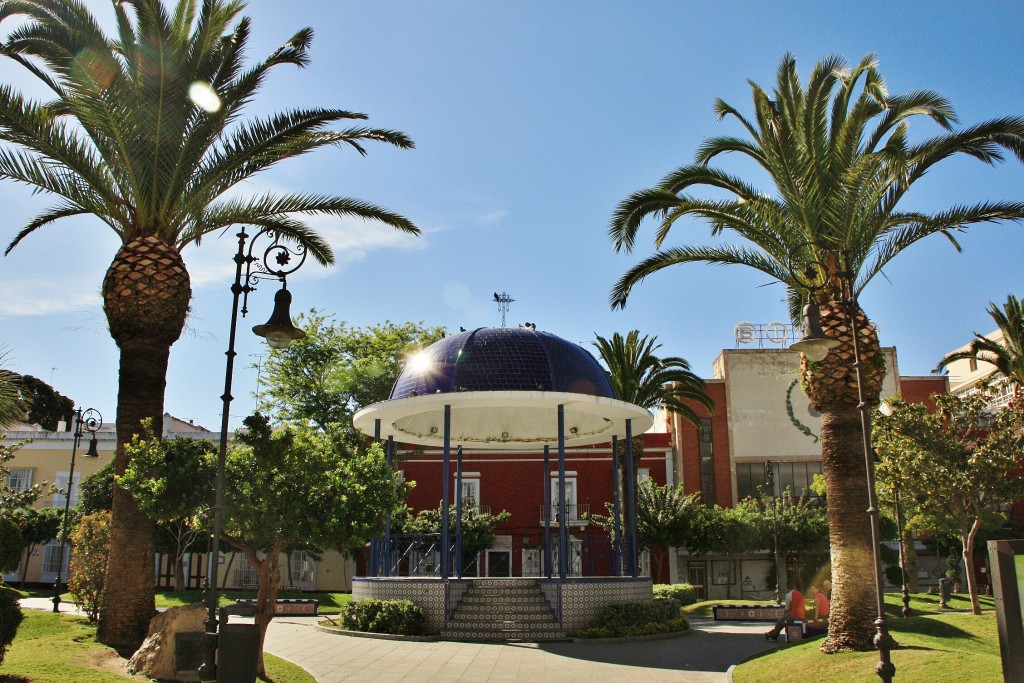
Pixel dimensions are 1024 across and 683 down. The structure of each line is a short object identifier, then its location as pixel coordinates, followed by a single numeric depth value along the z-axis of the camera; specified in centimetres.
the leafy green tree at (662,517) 3406
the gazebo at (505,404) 1820
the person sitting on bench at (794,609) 1772
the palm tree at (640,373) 3130
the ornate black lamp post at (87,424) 2755
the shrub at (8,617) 983
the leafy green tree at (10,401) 1805
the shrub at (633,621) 1769
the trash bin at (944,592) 2394
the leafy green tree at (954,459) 2084
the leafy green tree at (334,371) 3544
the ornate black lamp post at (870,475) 960
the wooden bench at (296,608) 2603
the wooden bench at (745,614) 2442
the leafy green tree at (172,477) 1212
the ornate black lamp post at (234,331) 1009
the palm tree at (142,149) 1381
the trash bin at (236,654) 1005
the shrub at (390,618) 1794
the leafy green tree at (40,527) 3556
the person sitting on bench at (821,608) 1834
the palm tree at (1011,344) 2928
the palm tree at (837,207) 1431
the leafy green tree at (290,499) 1234
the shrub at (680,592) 2848
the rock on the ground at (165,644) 1155
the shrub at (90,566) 1705
